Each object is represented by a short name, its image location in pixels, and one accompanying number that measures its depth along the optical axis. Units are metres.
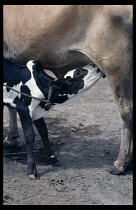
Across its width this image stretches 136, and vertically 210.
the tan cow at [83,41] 4.54
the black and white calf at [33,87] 4.78
